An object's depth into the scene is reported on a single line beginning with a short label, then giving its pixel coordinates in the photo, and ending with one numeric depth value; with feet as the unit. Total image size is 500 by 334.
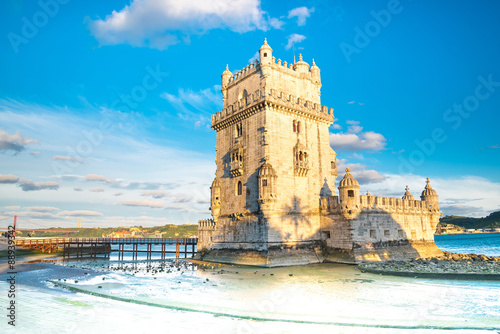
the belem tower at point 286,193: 102.63
